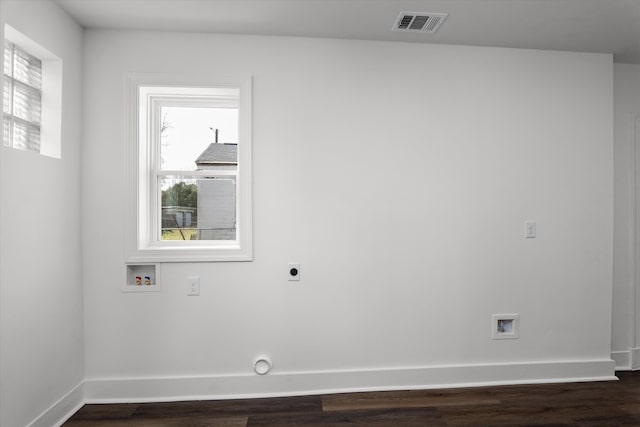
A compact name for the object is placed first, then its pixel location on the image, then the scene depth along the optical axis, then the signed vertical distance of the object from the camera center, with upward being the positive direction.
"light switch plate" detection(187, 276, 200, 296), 2.53 -0.50
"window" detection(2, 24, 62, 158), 1.96 +0.65
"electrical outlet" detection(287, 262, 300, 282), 2.59 -0.40
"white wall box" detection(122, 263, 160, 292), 2.49 -0.44
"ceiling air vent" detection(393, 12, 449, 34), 2.26 +1.21
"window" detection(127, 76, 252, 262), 2.55 +0.30
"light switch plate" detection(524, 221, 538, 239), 2.77 -0.11
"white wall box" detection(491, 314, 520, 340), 2.73 -0.82
